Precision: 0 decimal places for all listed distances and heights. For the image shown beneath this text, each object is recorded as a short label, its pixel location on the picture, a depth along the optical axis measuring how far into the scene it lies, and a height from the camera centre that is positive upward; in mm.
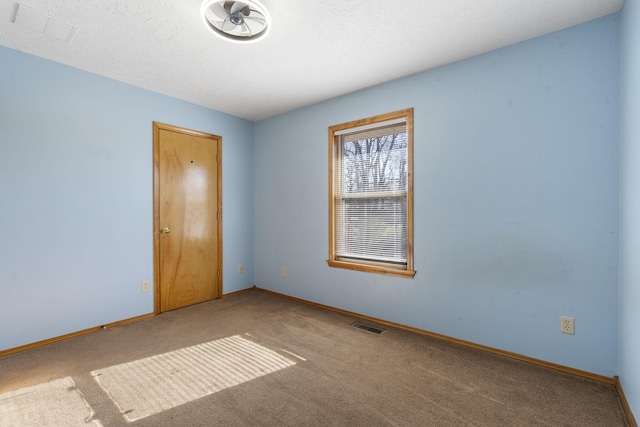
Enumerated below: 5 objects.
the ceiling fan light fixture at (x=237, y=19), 1962 +1345
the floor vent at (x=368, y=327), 3037 -1206
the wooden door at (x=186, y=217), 3617 -56
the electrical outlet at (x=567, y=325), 2232 -852
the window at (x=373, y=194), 3154 +201
